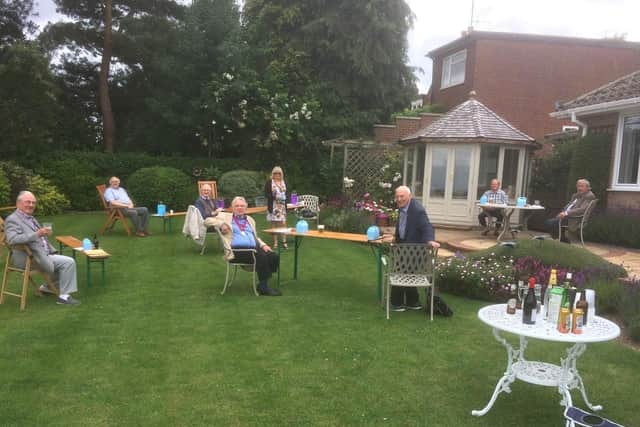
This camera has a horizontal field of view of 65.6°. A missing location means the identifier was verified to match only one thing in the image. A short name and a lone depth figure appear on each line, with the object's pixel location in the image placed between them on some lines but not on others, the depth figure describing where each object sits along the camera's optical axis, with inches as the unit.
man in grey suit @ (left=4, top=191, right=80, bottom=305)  201.8
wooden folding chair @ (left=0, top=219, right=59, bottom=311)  206.8
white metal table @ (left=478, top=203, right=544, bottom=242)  363.1
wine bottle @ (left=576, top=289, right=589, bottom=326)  124.8
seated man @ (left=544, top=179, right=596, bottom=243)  351.3
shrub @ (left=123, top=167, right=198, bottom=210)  537.0
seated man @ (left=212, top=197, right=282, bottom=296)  241.9
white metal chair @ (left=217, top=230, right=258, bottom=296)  238.7
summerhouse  456.8
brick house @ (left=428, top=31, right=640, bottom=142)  711.1
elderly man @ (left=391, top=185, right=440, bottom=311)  213.2
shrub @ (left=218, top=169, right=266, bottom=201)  566.9
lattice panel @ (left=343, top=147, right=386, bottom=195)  595.8
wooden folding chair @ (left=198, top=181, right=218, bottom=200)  461.6
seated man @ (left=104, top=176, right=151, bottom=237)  395.6
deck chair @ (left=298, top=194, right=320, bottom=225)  461.7
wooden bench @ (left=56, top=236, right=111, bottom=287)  236.5
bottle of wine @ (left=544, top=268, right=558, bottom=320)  131.5
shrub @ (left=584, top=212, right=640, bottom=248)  361.4
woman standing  346.6
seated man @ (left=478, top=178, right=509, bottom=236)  400.5
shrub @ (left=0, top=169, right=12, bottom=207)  499.2
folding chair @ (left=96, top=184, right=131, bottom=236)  397.7
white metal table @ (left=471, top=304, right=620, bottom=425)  119.0
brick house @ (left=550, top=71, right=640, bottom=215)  390.3
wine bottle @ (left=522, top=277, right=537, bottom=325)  127.0
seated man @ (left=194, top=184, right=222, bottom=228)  346.3
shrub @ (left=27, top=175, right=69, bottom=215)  535.8
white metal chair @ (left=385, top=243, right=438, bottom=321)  203.5
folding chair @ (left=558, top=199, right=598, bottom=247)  347.3
